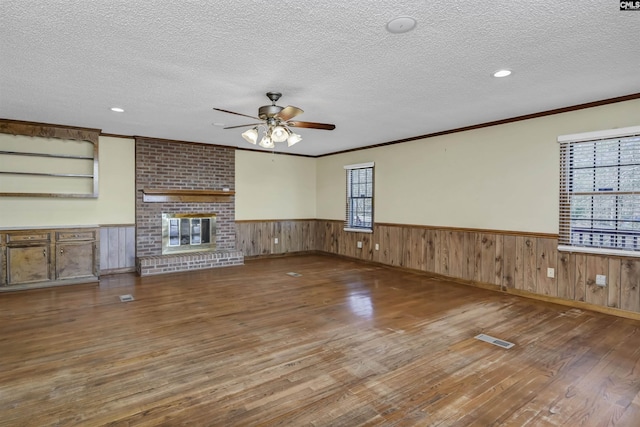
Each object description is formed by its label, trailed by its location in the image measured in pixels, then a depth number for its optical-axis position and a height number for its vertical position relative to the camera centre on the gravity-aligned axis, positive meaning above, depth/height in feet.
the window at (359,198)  23.62 +0.82
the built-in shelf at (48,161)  16.80 +2.39
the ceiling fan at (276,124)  11.82 +3.16
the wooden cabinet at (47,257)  15.61 -2.46
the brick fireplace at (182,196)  20.47 +0.76
